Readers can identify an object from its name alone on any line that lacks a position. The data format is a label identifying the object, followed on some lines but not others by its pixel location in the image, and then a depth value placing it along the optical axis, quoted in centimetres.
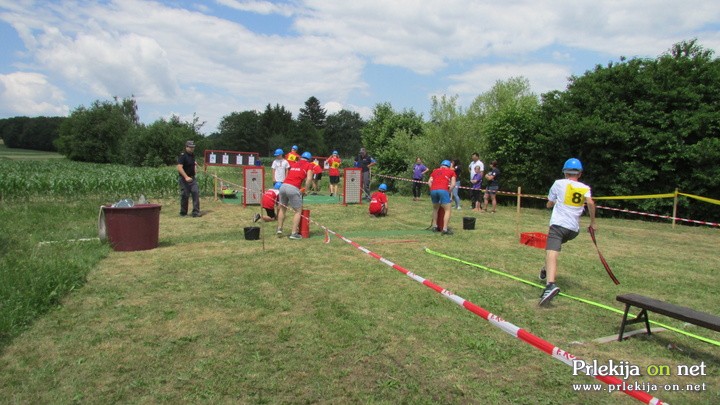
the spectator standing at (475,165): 1633
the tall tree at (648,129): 1448
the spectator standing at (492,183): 1570
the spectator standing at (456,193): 1650
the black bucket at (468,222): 1148
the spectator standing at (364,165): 1870
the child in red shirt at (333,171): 1897
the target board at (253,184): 1509
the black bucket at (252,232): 948
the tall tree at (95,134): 6012
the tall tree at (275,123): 8769
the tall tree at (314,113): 11100
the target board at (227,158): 1819
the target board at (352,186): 1643
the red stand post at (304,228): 995
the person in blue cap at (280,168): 1464
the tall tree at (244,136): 8962
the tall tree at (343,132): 10931
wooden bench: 395
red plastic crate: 951
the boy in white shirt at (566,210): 586
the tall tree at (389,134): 2542
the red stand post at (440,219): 1141
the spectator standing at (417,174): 2008
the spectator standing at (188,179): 1241
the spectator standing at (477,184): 1620
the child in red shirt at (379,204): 1382
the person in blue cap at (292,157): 1140
